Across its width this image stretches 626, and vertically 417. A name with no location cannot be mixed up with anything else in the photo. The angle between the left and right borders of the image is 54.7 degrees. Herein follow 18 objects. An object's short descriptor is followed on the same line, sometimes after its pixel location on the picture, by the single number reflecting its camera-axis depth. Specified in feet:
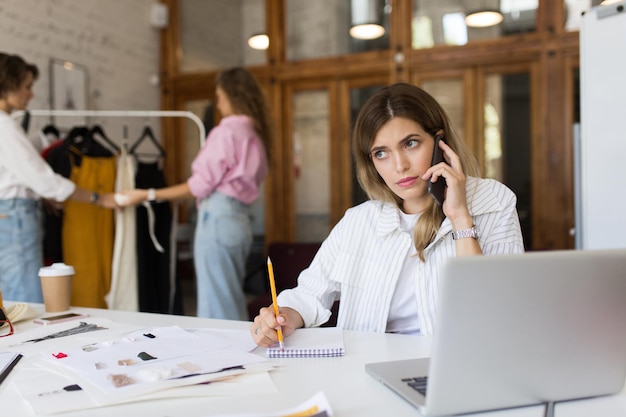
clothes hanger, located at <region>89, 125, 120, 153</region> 11.58
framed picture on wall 13.51
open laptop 2.52
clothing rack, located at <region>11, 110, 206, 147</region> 10.73
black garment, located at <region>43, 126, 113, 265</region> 10.98
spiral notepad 3.88
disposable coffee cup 5.48
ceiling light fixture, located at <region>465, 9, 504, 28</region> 14.57
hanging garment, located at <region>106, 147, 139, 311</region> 11.43
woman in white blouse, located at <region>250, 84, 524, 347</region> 4.77
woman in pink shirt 9.87
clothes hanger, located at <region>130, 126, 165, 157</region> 12.62
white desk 2.91
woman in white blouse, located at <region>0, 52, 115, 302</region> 8.84
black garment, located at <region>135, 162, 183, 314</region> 11.79
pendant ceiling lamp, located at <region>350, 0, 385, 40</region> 15.75
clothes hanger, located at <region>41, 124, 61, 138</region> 11.97
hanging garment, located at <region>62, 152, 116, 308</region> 11.14
